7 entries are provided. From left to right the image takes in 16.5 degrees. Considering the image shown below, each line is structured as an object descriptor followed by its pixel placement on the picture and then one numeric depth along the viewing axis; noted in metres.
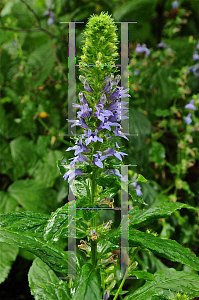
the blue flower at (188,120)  1.35
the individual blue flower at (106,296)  0.89
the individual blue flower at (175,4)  1.71
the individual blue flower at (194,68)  1.60
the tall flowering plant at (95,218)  0.83
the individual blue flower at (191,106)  1.33
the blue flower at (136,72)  1.57
